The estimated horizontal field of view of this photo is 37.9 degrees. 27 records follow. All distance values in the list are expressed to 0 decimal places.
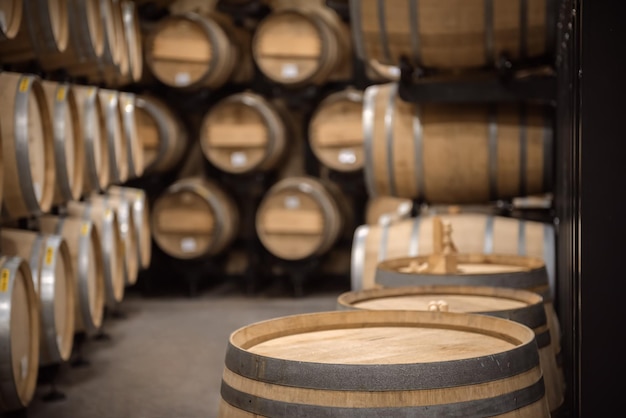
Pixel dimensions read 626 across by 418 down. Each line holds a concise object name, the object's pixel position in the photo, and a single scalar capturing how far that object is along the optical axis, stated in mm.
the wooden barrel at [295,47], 8594
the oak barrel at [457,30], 4391
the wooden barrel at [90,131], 6129
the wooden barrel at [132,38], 7906
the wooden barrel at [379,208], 8945
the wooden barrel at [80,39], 5770
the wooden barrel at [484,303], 2588
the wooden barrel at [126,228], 7242
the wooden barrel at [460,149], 4844
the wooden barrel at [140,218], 7836
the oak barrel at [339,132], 8555
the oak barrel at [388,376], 1718
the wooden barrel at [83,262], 5434
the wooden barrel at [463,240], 4359
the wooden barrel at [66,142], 5098
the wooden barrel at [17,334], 3803
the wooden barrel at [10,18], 4277
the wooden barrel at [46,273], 4547
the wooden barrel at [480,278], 3105
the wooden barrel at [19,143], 4277
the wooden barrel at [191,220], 8820
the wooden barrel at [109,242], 6289
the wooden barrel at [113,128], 6816
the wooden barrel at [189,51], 8758
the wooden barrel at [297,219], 8523
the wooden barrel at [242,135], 8742
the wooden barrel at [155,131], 9047
